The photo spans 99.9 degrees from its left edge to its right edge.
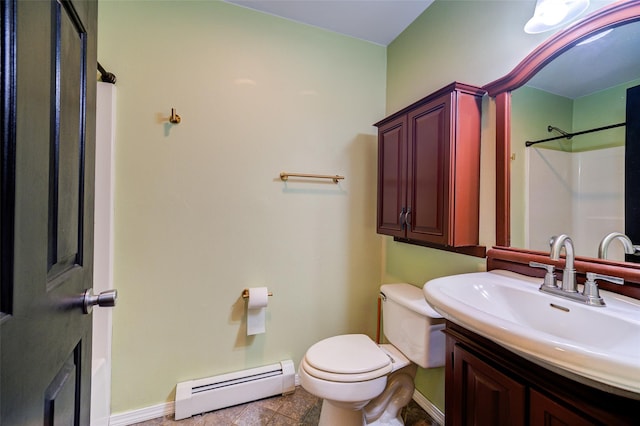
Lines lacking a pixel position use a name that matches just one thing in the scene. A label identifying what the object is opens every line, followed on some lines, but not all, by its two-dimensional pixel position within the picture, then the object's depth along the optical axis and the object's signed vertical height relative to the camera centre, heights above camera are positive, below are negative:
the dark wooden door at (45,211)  0.37 +0.00
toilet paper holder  1.70 -0.52
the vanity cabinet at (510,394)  0.59 -0.47
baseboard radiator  1.55 -1.08
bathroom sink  0.51 -0.29
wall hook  1.54 +0.54
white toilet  1.25 -0.74
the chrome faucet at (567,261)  0.85 -0.15
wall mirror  0.91 +0.32
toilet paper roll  1.66 -0.62
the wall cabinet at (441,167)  1.29 +0.24
